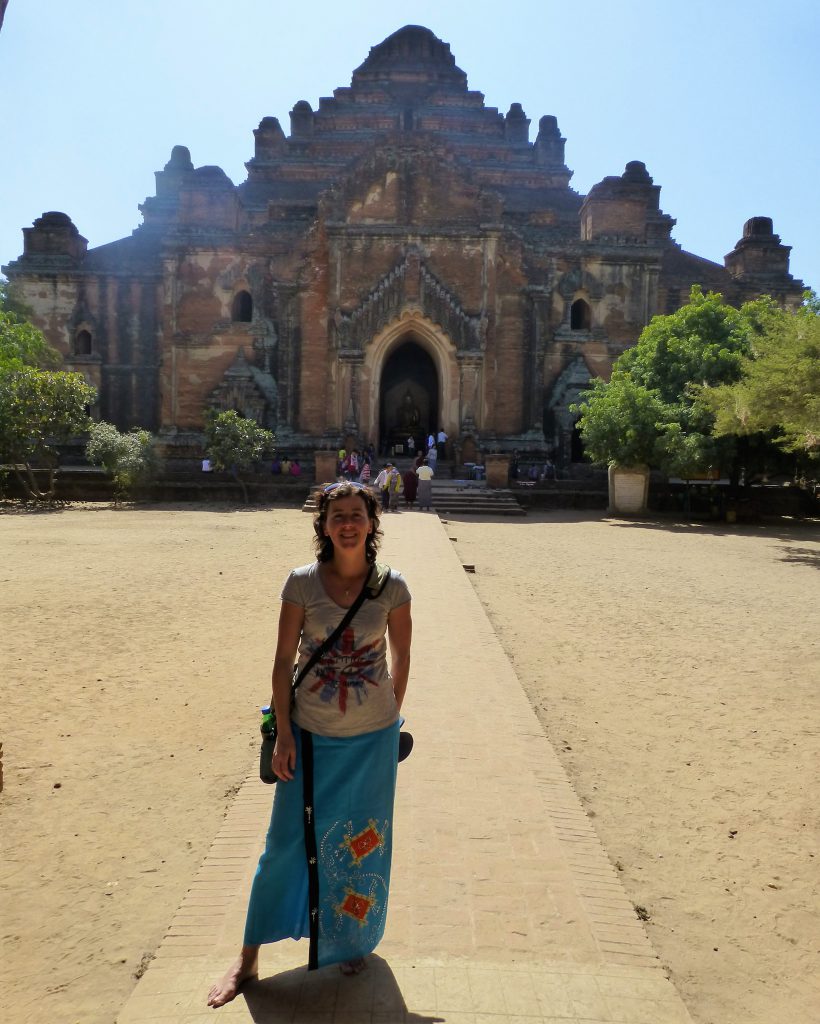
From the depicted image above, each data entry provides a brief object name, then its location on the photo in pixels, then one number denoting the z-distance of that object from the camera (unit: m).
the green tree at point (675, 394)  21.23
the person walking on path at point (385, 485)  21.09
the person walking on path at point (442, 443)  28.28
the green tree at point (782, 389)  14.45
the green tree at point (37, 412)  22.70
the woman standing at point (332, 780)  2.83
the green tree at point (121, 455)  23.94
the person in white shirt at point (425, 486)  21.52
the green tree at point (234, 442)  24.53
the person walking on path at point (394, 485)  21.31
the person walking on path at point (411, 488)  22.95
